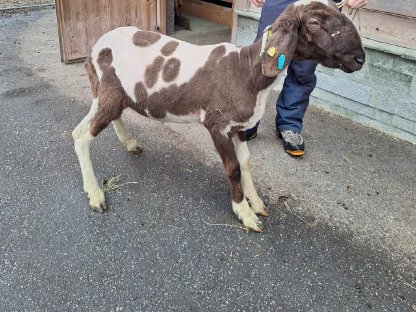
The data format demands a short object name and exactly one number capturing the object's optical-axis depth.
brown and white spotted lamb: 2.38
